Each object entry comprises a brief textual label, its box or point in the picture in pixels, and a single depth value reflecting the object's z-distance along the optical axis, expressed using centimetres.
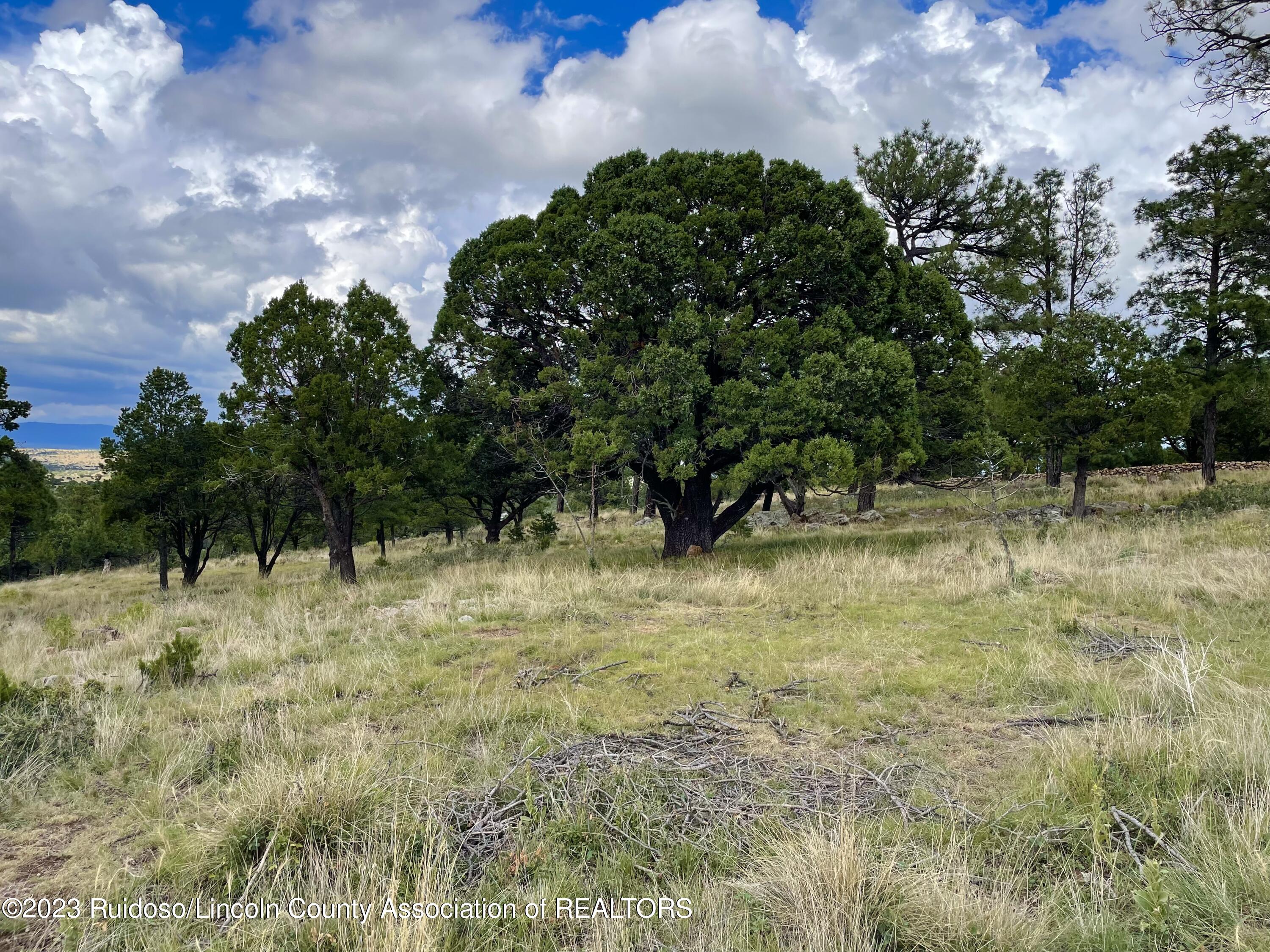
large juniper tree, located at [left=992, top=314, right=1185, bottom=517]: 1516
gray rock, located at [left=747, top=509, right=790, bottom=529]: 2451
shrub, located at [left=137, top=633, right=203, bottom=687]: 670
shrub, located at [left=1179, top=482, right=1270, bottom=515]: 1598
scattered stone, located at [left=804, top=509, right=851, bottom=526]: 2204
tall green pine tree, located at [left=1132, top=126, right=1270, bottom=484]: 1853
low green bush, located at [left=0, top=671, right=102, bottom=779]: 465
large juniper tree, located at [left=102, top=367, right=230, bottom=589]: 1927
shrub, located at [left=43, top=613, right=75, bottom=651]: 937
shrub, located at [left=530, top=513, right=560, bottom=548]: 2177
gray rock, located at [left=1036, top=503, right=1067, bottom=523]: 1717
